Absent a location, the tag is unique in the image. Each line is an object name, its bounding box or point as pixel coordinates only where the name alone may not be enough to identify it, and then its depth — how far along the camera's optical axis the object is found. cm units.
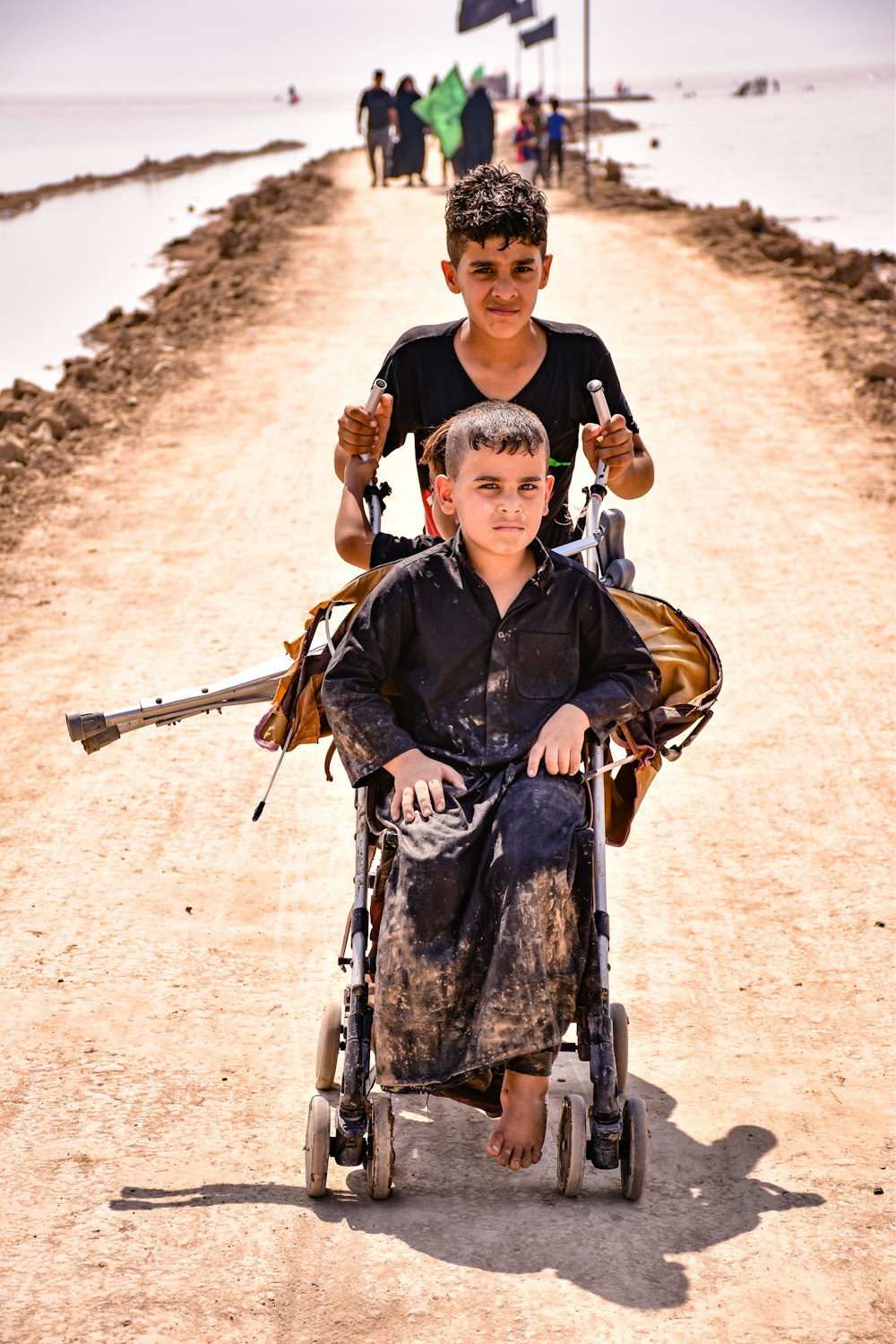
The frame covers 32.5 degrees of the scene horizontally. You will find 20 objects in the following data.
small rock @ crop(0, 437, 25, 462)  1038
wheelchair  330
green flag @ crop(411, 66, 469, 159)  2669
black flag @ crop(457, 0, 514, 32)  3241
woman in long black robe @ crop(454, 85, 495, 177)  2636
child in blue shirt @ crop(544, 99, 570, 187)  2823
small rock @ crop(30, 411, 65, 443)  1107
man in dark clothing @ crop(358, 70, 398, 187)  2847
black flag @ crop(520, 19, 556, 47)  3669
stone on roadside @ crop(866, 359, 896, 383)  1193
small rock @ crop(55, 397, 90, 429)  1149
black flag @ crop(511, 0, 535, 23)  3688
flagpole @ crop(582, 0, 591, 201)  2562
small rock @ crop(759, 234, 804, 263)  1836
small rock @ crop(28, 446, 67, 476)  1028
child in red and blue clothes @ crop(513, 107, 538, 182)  2905
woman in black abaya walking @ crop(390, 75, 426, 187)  2848
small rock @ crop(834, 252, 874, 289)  1678
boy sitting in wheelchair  321
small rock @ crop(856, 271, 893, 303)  1606
